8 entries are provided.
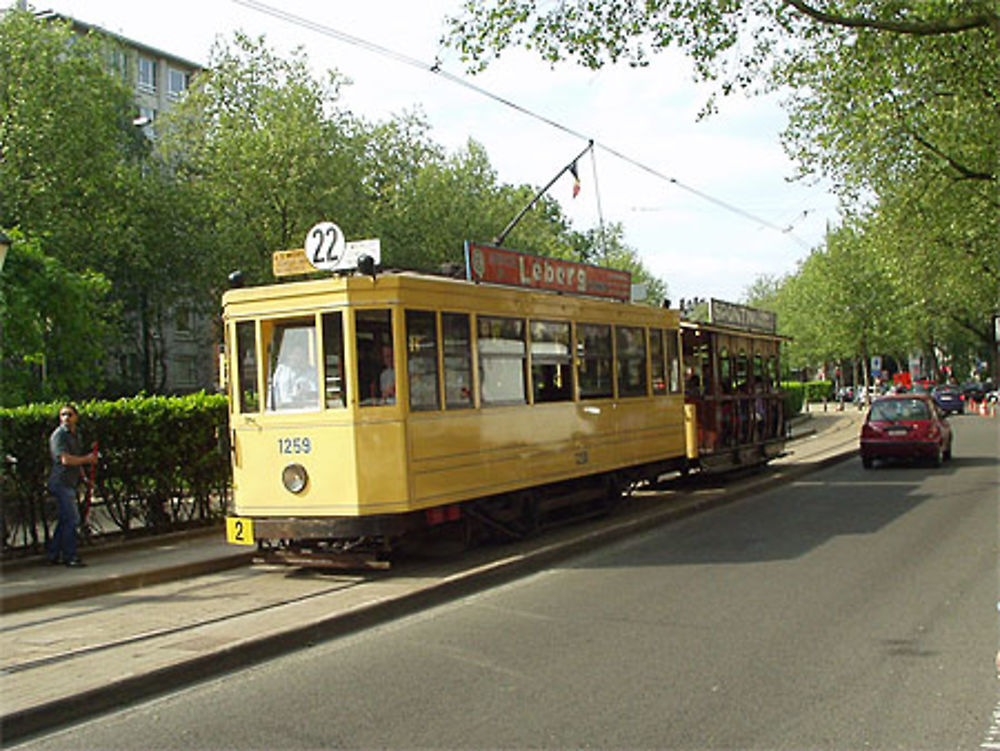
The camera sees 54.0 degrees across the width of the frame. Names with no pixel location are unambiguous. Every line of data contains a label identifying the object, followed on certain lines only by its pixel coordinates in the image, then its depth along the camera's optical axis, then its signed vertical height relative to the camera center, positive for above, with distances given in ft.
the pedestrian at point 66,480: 32.71 -1.77
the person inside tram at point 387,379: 30.60 +0.96
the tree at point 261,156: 116.98 +31.66
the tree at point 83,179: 114.93 +30.24
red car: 65.16 -3.24
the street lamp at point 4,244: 31.04 +5.94
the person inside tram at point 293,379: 31.30 +1.17
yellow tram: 30.35 -0.07
